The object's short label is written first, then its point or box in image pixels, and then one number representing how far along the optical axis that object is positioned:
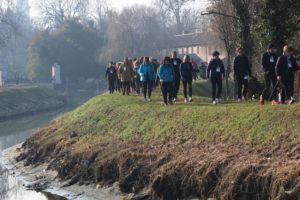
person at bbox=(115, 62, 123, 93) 28.61
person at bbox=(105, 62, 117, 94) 29.02
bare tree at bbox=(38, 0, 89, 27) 96.88
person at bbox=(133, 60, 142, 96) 26.49
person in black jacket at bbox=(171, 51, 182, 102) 20.75
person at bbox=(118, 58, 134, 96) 25.28
